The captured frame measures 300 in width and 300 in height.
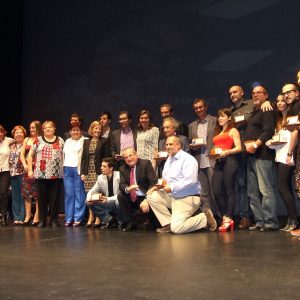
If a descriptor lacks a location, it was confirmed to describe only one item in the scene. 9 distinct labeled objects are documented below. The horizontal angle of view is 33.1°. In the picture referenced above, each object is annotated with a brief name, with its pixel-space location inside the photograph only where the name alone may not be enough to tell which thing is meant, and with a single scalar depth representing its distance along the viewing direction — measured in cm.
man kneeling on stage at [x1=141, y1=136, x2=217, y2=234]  471
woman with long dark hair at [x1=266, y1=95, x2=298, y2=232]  450
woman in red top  485
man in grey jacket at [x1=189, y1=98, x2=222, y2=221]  526
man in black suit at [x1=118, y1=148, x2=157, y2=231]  510
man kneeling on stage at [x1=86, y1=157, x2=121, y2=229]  525
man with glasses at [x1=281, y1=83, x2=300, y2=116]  446
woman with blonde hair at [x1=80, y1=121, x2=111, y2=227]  558
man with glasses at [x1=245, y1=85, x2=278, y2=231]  471
